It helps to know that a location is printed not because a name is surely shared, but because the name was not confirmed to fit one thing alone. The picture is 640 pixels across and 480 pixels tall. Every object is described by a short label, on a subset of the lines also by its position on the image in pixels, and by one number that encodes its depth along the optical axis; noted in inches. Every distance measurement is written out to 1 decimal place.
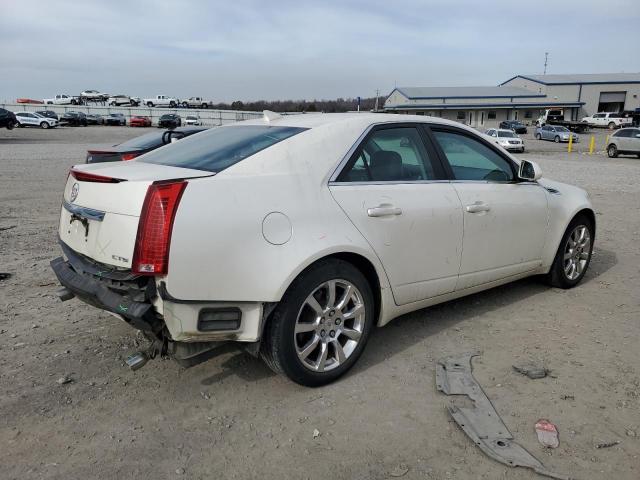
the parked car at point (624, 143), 1096.8
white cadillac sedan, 110.5
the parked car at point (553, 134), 1754.4
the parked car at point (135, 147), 342.3
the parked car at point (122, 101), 3190.2
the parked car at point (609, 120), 2507.4
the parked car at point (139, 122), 2327.8
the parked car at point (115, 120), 2364.7
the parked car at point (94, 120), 2341.3
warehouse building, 3024.1
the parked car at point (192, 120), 2278.1
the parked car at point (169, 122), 2159.1
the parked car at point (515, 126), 2212.1
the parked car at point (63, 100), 3192.9
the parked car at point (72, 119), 2187.5
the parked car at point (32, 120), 1886.1
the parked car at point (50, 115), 2126.6
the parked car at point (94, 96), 3309.5
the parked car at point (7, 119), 1374.3
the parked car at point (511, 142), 1343.5
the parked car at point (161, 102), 3282.5
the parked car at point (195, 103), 3425.0
